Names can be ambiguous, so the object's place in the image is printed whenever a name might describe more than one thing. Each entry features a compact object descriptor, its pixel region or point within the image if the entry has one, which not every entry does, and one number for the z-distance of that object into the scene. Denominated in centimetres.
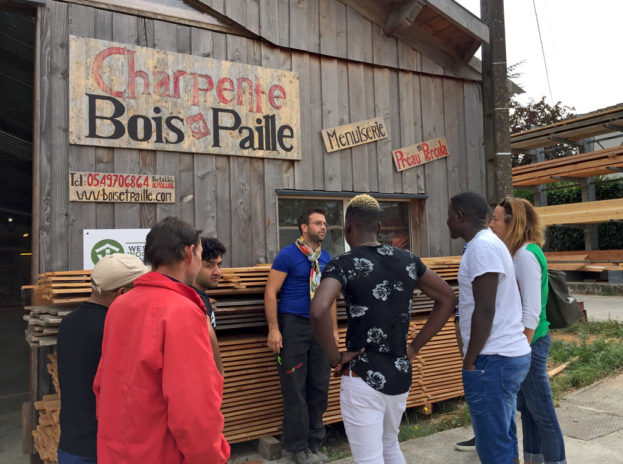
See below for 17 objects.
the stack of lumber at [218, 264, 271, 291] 452
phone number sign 486
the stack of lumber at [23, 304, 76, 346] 381
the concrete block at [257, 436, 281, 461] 448
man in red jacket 180
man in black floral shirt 263
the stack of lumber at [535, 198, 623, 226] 1490
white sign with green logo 484
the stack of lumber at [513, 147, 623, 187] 1487
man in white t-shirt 289
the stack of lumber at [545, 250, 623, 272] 1544
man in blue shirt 439
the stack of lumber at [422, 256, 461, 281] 581
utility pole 686
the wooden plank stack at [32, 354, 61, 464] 403
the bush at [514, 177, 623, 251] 1733
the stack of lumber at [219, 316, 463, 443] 460
